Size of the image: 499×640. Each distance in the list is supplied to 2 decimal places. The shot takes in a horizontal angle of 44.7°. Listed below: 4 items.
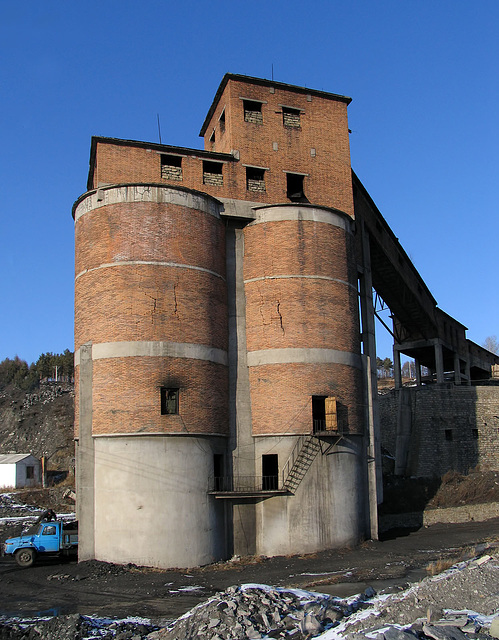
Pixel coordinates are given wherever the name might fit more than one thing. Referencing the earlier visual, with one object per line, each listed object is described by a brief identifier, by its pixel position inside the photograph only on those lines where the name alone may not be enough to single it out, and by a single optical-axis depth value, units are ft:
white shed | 178.40
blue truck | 79.66
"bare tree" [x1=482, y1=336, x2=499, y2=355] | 458.09
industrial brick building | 80.74
